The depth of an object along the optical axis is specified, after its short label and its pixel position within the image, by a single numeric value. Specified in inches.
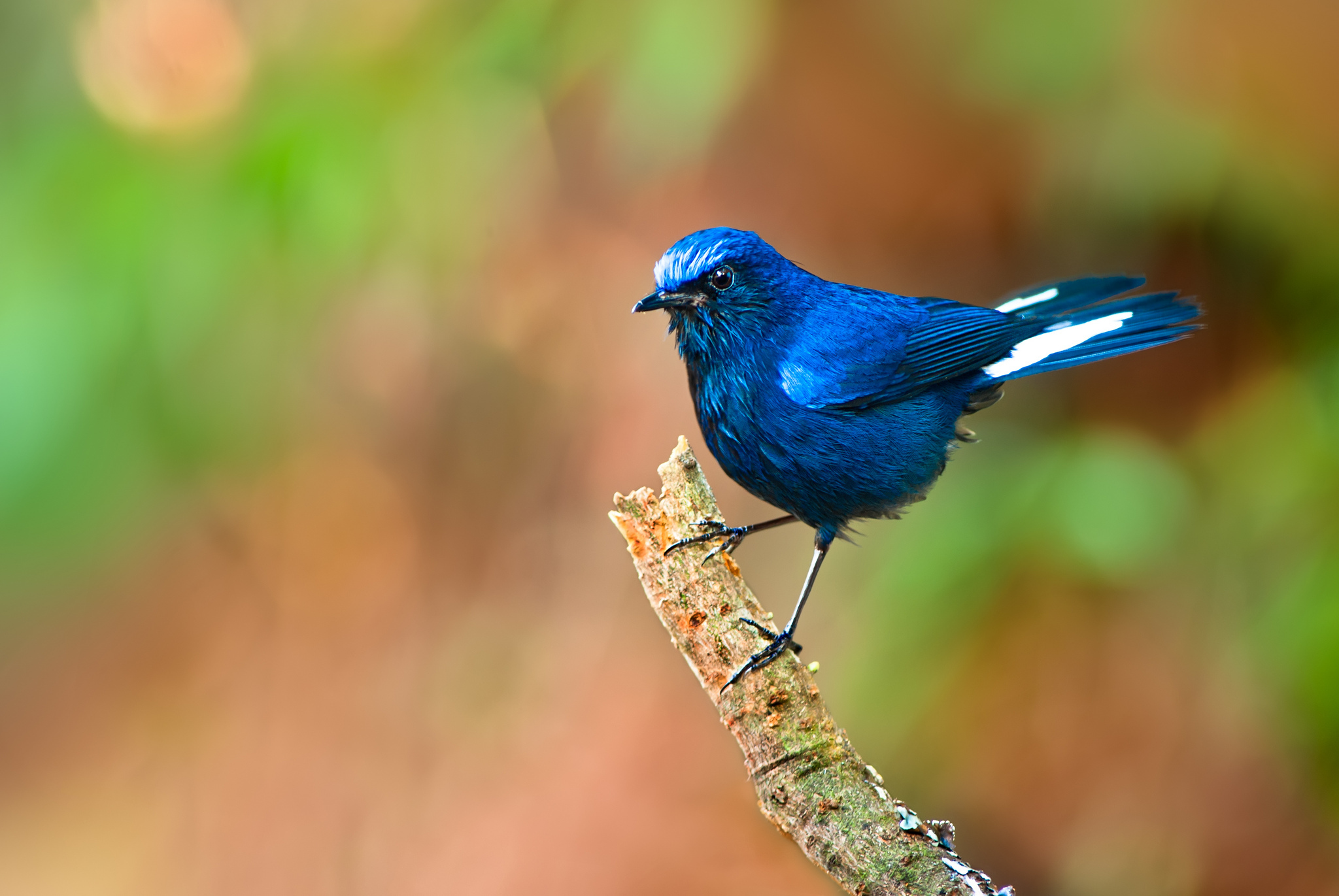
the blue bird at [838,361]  240.4
